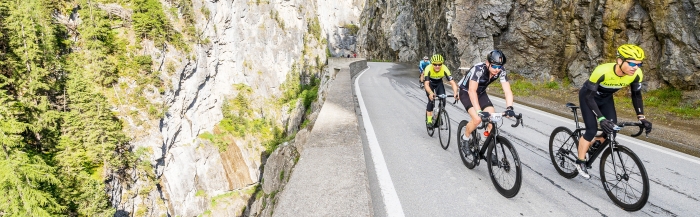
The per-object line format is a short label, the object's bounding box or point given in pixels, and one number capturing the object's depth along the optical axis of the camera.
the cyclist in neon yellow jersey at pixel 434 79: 6.30
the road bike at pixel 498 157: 3.31
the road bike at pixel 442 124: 5.51
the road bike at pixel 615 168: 3.15
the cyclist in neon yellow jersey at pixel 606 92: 3.36
